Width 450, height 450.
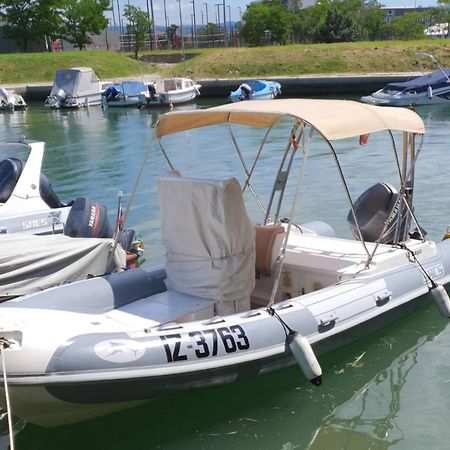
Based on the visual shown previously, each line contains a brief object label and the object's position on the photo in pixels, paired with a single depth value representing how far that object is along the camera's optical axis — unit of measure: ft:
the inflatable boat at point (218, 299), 16.57
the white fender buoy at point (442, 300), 21.76
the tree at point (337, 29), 168.04
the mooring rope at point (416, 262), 22.98
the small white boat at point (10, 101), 114.52
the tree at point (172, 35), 232.53
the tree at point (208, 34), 247.13
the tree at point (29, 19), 176.45
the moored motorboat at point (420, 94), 90.22
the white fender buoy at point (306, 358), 17.76
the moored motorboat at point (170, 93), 109.09
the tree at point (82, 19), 181.37
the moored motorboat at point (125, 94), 111.65
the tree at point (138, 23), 209.10
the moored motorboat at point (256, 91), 106.01
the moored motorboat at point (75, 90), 113.80
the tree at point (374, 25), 195.00
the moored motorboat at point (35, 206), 28.55
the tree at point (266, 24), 189.88
